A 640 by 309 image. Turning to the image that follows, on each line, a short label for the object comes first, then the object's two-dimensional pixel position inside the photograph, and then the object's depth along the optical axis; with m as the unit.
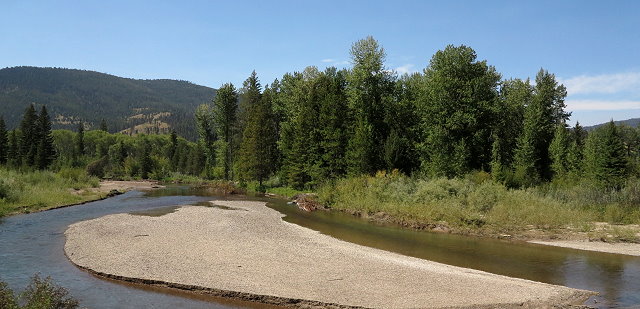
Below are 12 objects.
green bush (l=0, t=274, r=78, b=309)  9.89
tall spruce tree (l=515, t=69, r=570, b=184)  53.66
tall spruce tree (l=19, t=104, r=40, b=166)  85.94
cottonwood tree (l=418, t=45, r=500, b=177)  45.44
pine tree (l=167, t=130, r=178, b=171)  108.12
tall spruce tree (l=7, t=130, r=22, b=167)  84.34
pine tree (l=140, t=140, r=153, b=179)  89.25
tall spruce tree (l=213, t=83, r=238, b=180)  75.56
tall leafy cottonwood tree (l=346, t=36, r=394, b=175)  51.38
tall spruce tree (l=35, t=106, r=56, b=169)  80.81
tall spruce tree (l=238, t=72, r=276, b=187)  61.34
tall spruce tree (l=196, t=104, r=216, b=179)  89.55
